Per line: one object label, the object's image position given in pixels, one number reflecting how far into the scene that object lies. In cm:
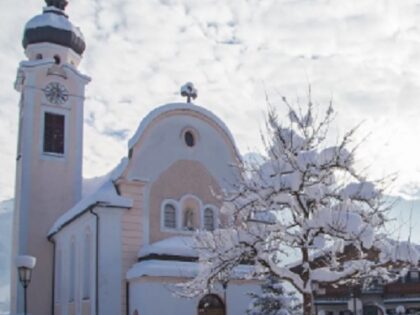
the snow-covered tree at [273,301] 2278
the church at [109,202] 2194
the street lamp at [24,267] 1798
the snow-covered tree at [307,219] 1323
